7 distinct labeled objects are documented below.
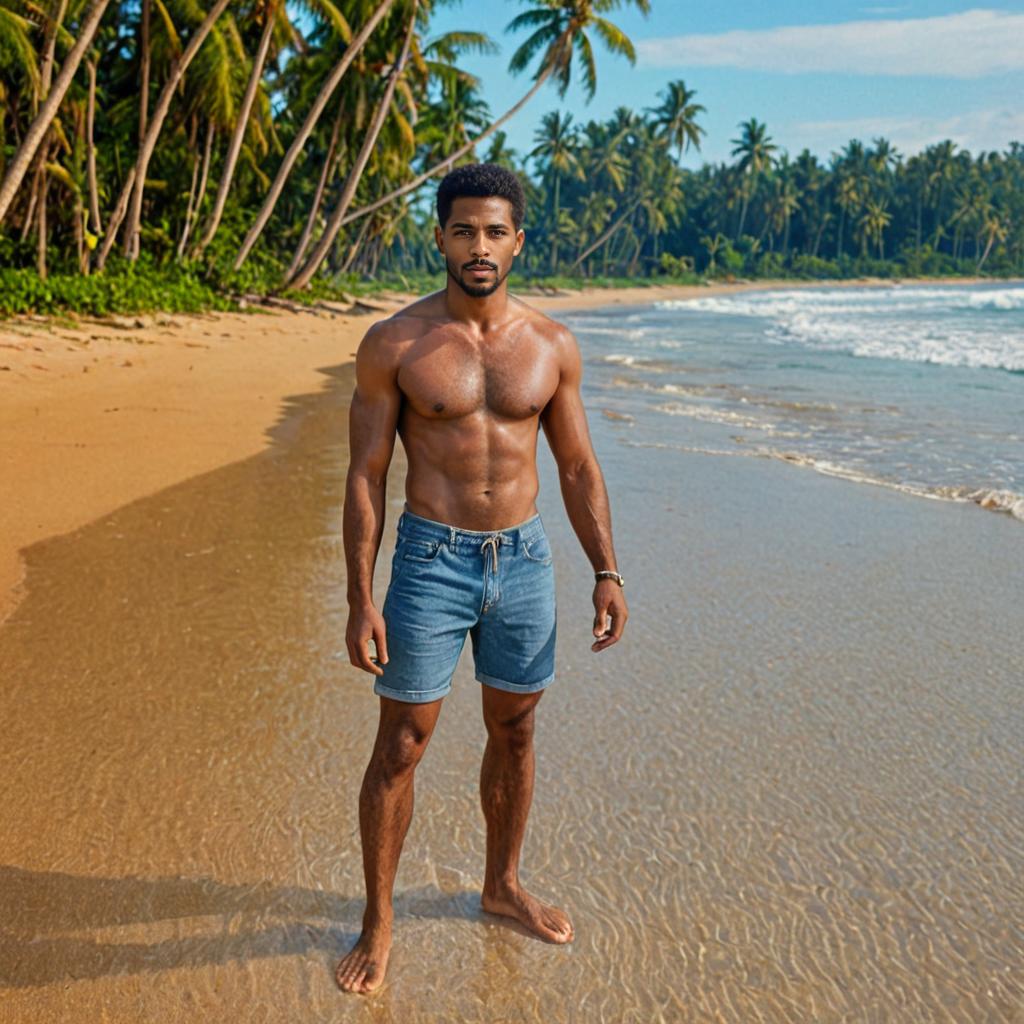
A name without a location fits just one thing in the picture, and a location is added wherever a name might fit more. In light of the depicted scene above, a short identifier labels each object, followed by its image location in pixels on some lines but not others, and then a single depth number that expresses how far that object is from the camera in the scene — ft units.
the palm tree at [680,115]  223.51
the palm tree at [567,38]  91.86
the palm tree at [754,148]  268.41
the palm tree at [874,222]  305.32
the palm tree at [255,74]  66.59
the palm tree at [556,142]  214.90
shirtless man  7.37
